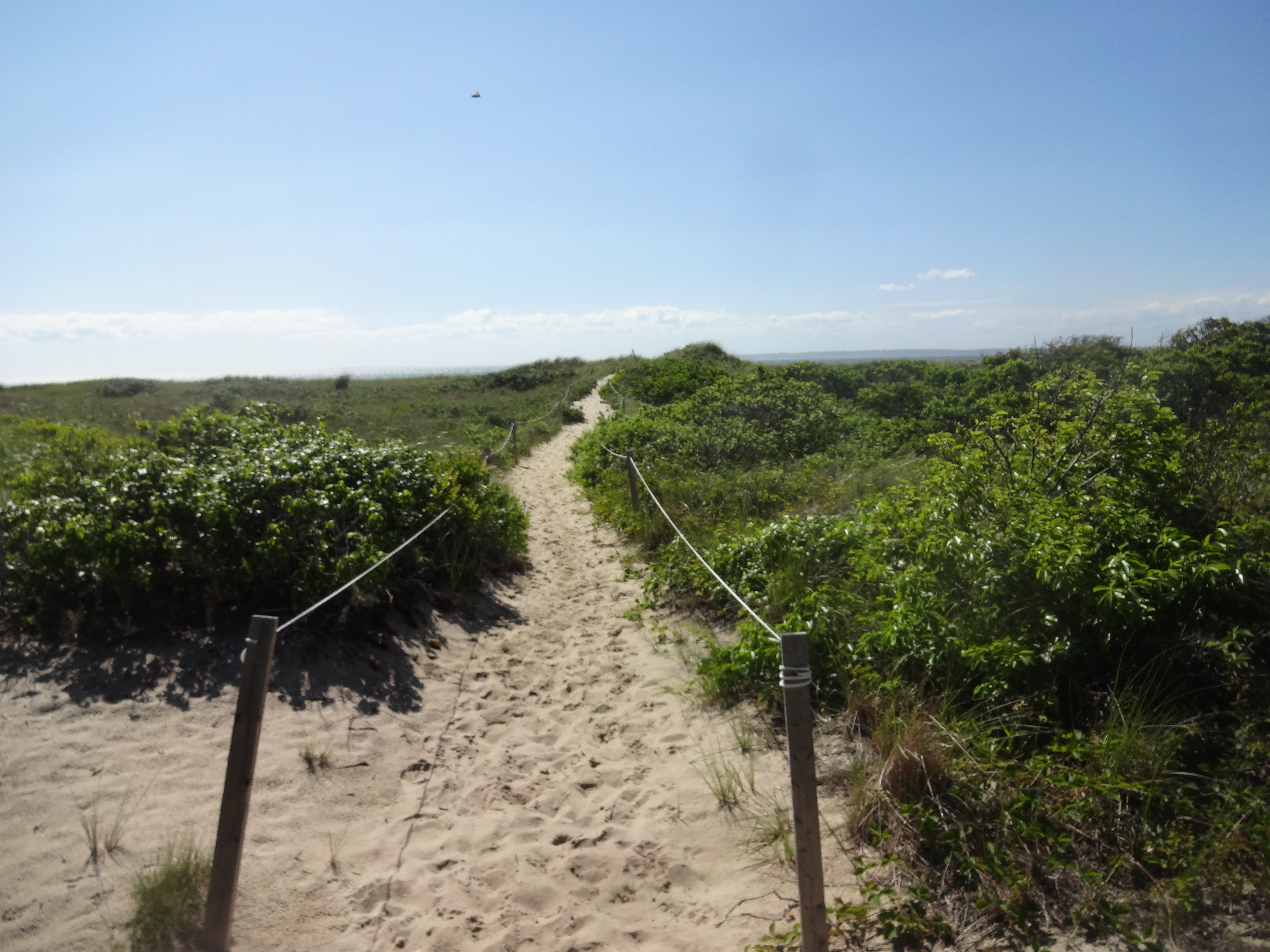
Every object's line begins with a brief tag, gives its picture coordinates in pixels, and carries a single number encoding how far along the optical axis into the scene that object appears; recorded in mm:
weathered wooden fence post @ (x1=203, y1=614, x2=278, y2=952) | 2982
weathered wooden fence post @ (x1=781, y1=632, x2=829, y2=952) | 2750
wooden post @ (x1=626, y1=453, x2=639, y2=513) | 10734
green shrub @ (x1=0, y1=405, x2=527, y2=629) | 5645
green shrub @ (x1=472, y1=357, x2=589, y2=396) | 39250
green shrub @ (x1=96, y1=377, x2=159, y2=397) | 30094
